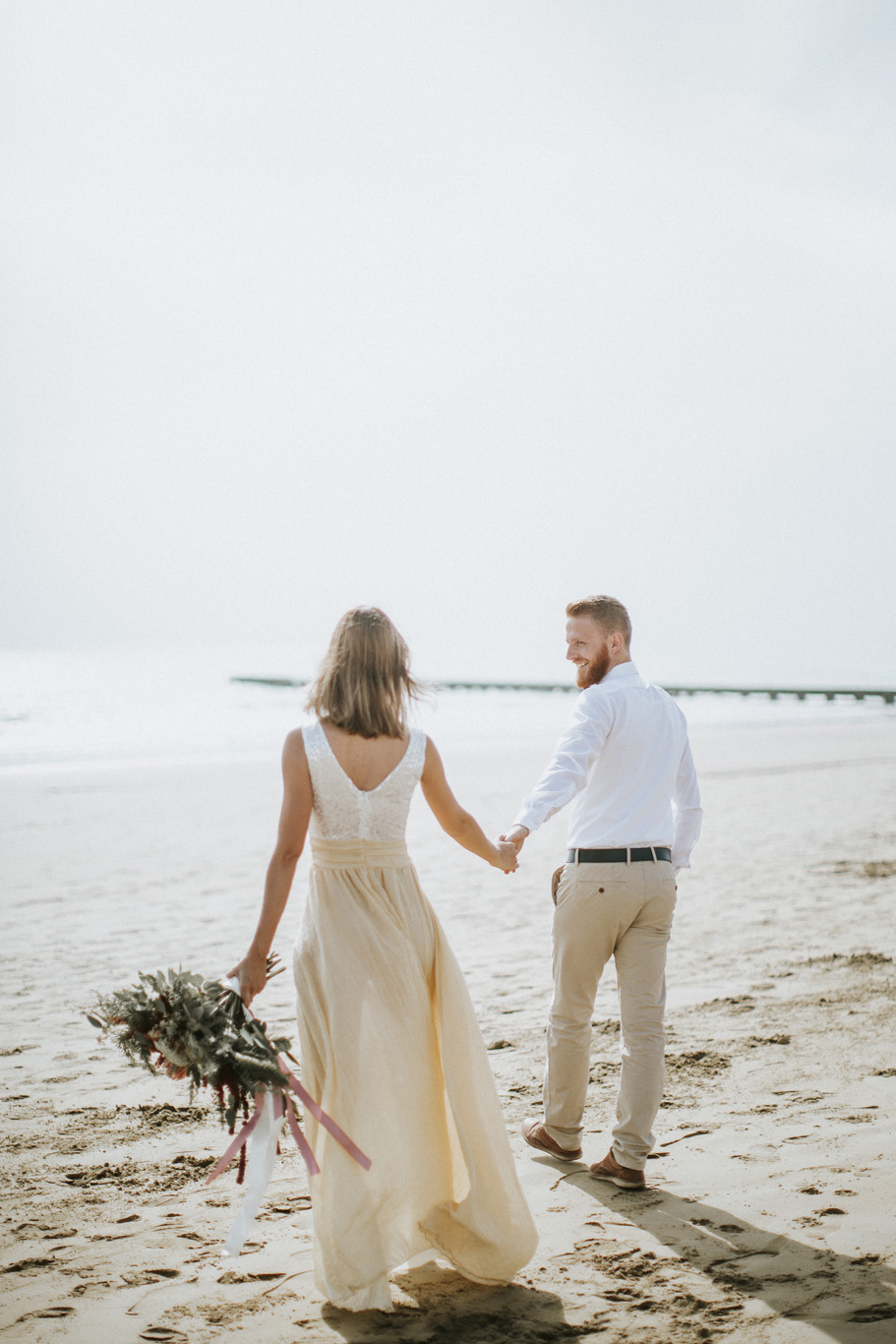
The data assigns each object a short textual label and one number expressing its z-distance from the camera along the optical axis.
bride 2.98
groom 3.70
